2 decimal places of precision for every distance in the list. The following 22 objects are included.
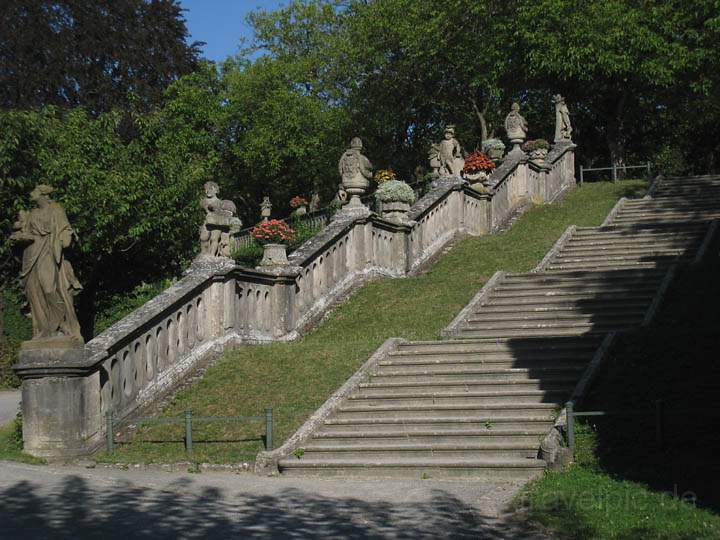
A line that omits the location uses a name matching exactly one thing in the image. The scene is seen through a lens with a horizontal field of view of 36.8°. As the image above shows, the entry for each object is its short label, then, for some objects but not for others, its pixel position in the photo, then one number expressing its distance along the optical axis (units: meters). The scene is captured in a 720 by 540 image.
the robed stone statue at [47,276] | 13.52
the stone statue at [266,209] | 35.81
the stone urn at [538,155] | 32.44
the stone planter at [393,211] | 23.42
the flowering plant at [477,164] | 30.23
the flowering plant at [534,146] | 33.28
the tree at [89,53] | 38.75
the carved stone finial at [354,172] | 22.00
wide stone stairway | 12.31
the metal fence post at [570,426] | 11.38
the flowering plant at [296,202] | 38.25
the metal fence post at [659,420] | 11.28
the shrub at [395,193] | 23.42
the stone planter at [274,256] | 18.75
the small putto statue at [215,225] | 17.05
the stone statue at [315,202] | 45.31
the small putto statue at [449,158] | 27.11
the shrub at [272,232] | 28.25
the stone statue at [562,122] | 35.25
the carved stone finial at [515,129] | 31.34
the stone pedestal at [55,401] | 13.28
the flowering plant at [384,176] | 32.17
